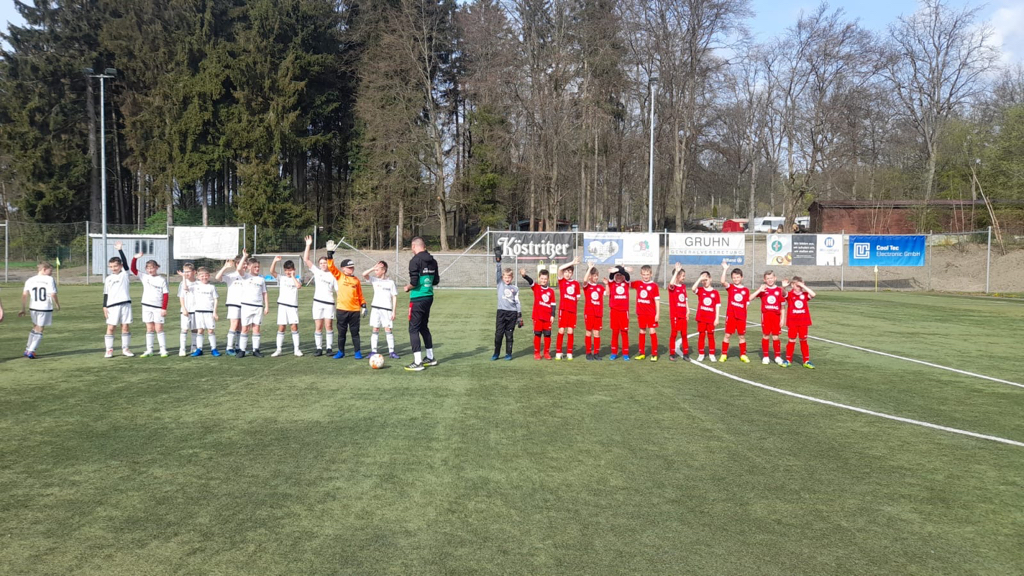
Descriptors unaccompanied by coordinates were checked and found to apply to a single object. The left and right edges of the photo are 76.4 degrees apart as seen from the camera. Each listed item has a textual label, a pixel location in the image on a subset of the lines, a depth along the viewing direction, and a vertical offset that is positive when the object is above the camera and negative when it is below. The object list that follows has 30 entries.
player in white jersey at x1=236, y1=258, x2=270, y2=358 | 11.77 -0.60
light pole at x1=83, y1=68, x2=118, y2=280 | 28.38 +8.58
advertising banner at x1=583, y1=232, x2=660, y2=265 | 30.41 +1.01
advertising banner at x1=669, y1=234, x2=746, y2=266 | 30.81 +1.09
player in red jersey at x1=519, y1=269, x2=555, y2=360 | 11.91 -0.66
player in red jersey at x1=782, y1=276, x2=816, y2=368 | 11.46 -0.74
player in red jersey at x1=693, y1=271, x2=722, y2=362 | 11.83 -0.62
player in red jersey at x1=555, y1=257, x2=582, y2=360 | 12.02 -0.57
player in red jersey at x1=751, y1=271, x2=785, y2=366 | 11.55 -0.63
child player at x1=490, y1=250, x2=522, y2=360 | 11.74 -0.72
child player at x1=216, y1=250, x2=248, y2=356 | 11.77 -0.52
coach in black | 10.27 -0.31
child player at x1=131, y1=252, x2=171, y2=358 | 11.64 -0.63
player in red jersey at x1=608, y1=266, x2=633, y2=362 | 11.96 -0.62
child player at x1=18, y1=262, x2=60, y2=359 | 11.38 -0.59
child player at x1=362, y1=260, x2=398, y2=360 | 11.46 -0.58
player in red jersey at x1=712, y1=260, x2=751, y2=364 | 11.75 -0.71
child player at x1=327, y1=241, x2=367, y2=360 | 11.89 -0.62
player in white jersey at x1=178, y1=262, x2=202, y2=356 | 11.80 -0.58
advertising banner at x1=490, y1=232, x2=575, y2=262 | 29.94 +1.12
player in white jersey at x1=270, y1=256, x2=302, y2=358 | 12.06 -0.65
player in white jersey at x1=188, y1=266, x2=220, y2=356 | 11.81 -0.70
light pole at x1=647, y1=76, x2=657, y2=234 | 31.24 +3.53
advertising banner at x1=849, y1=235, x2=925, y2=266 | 31.70 +1.00
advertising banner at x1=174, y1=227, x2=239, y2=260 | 31.52 +1.27
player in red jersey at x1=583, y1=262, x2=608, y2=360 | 11.92 -0.60
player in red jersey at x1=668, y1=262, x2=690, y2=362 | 11.82 -0.69
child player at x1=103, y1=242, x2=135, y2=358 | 11.38 -0.62
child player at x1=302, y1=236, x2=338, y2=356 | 12.16 -0.54
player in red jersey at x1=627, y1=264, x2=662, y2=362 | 11.78 -0.60
